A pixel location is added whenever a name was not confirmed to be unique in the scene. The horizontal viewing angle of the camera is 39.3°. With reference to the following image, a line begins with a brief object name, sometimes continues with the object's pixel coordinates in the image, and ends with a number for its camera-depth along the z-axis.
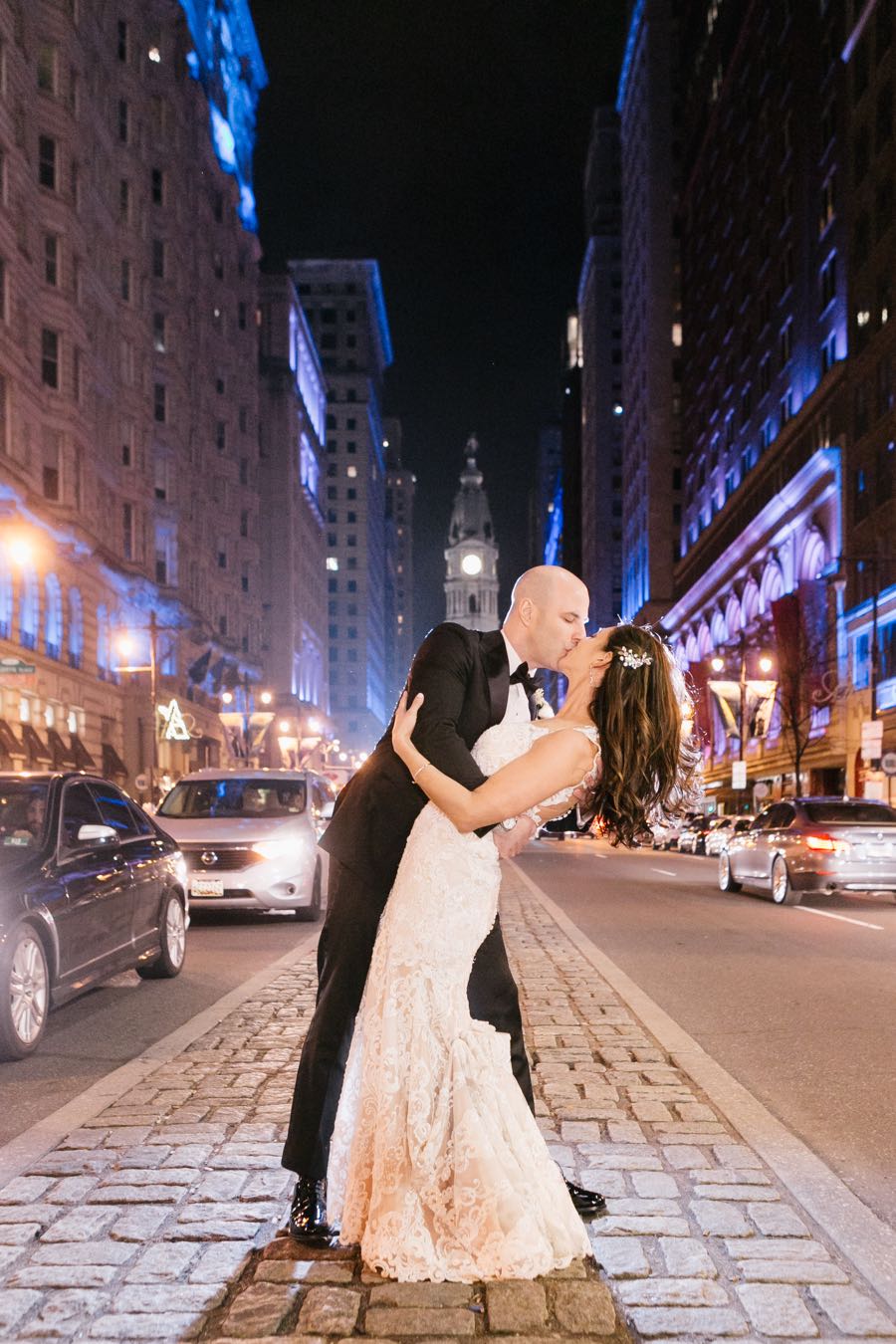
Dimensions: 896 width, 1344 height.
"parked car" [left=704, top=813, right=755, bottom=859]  40.84
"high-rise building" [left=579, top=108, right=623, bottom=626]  131.75
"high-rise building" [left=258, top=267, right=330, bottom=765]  104.50
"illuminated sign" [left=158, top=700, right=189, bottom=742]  34.66
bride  3.39
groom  3.69
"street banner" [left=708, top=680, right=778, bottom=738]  45.59
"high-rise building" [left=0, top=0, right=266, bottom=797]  38.94
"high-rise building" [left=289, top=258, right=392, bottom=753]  167.50
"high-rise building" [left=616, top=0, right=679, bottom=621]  99.88
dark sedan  7.01
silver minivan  13.86
